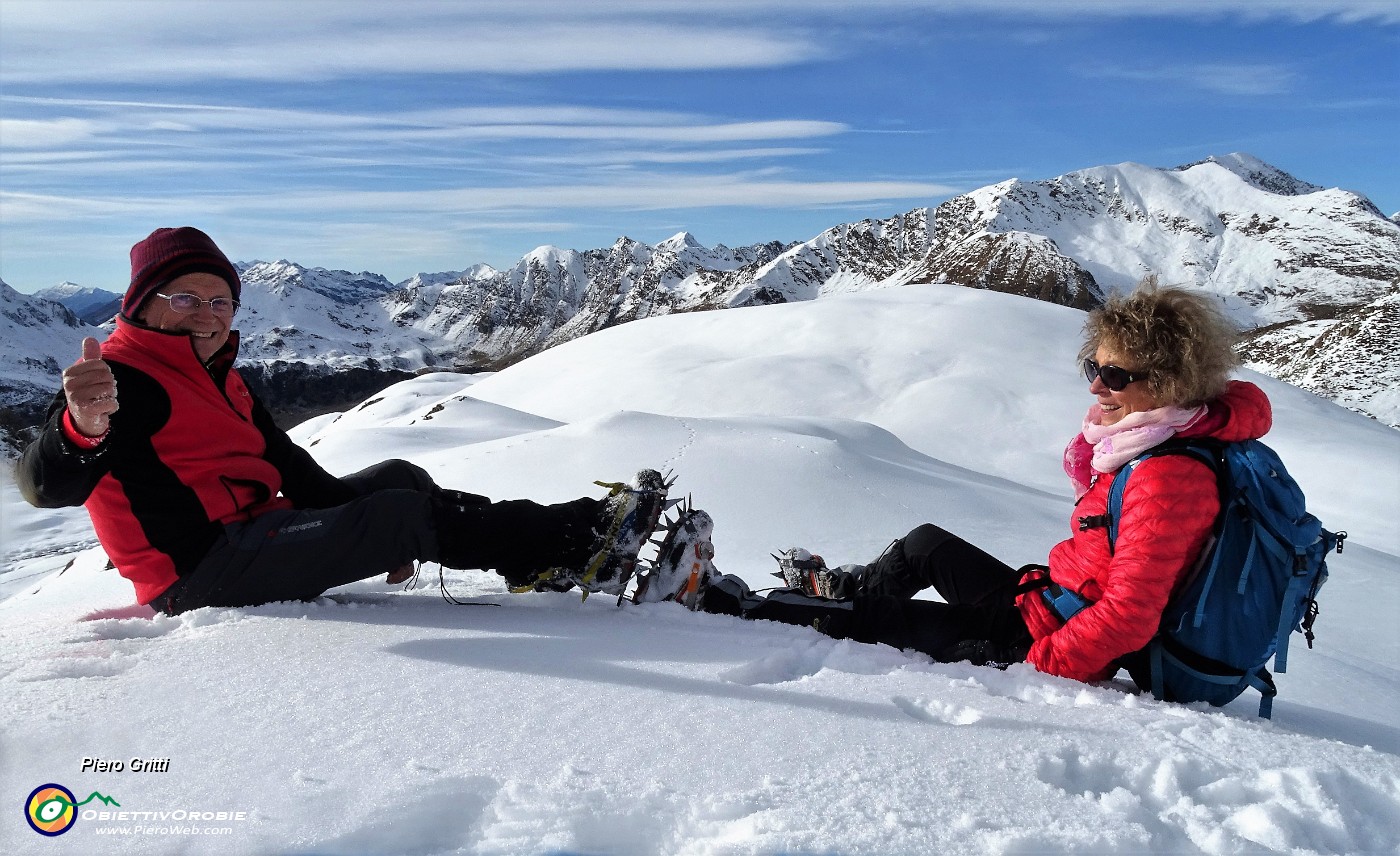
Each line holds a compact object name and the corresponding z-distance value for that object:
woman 2.58
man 2.94
